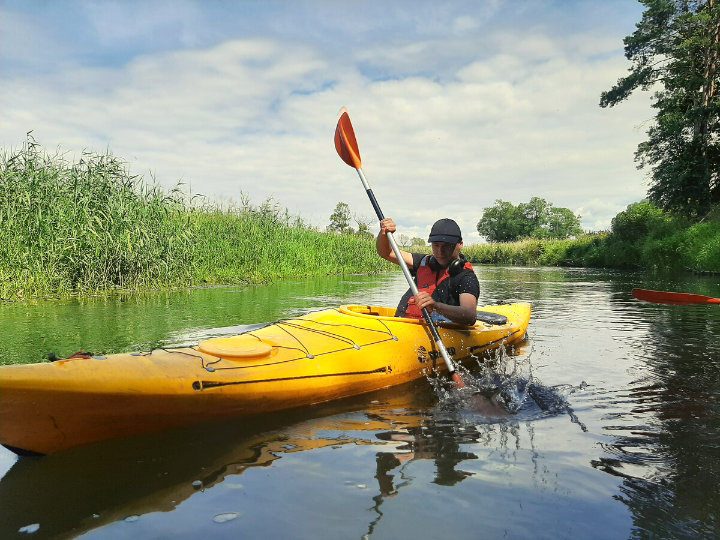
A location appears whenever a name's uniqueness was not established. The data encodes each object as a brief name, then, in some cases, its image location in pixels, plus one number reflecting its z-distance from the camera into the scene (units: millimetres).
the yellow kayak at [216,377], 2172
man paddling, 3719
